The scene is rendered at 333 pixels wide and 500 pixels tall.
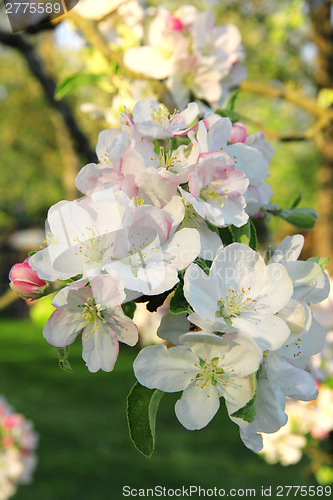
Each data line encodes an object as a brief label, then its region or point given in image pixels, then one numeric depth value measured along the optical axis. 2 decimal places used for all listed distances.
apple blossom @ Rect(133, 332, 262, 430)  0.29
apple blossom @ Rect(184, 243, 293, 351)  0.29
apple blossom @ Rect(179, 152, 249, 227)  0.30
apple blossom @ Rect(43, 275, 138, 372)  0.30
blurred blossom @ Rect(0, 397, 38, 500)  1.26
